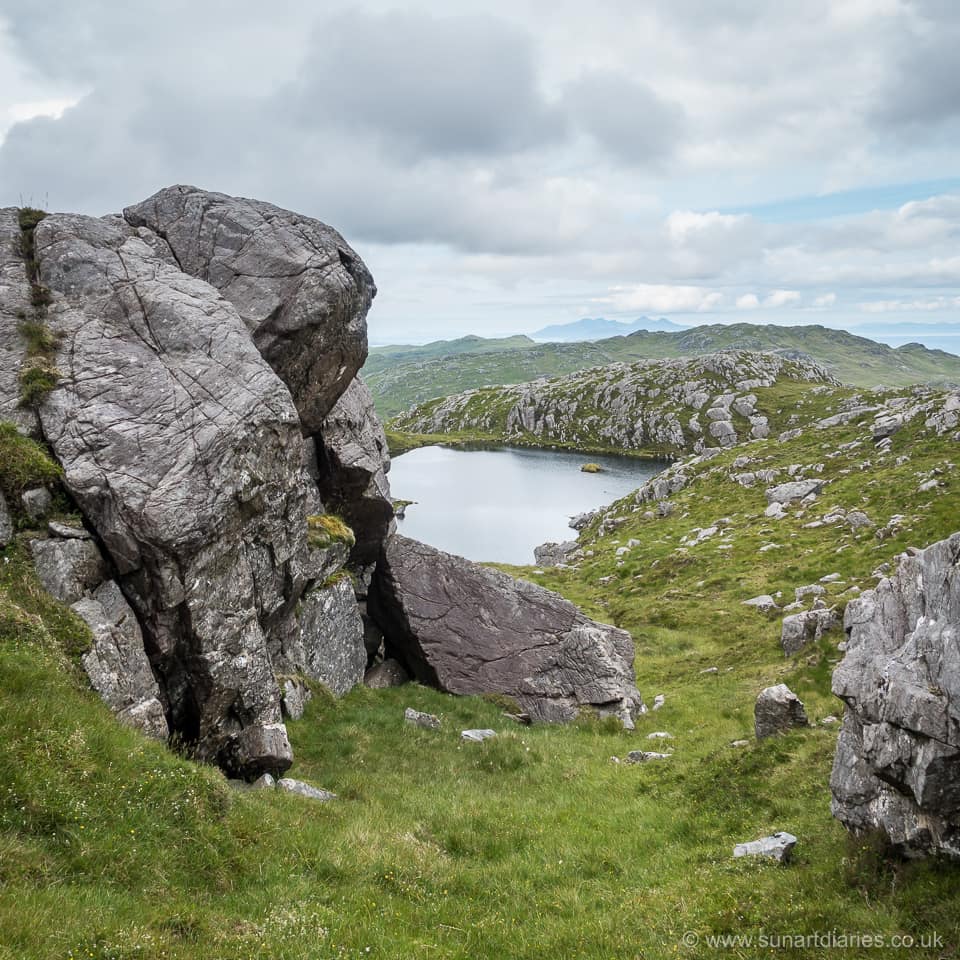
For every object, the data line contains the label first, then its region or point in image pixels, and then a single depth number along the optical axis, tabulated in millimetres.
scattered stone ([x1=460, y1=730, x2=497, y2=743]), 22453
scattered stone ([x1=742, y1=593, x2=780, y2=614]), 39219
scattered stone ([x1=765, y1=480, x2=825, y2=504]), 66250
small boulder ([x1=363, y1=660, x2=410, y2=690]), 28188
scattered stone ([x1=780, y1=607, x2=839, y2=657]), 28941
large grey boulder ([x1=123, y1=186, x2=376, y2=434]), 23266
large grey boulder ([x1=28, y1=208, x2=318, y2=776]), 16891
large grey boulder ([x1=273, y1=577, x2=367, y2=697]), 23625
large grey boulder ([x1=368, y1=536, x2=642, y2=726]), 27344
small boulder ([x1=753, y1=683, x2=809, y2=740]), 19609
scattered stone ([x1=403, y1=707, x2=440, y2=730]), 23344
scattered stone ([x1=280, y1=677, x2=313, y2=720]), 21172
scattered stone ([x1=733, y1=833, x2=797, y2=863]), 12023
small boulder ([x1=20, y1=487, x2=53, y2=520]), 16156
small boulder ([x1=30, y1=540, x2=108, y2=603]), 15500
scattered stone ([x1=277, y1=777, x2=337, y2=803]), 16531
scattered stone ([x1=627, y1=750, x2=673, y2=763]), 21141
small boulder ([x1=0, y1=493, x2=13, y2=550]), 15414
